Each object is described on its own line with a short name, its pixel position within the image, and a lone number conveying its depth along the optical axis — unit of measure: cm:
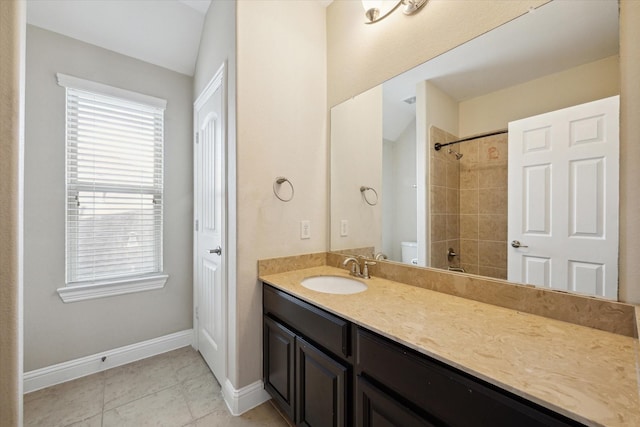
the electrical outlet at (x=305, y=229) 179
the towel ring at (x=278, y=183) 167
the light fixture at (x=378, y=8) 147
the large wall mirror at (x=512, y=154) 90
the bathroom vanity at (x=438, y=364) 57
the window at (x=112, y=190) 188
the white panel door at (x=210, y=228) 173
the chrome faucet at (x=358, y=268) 157
